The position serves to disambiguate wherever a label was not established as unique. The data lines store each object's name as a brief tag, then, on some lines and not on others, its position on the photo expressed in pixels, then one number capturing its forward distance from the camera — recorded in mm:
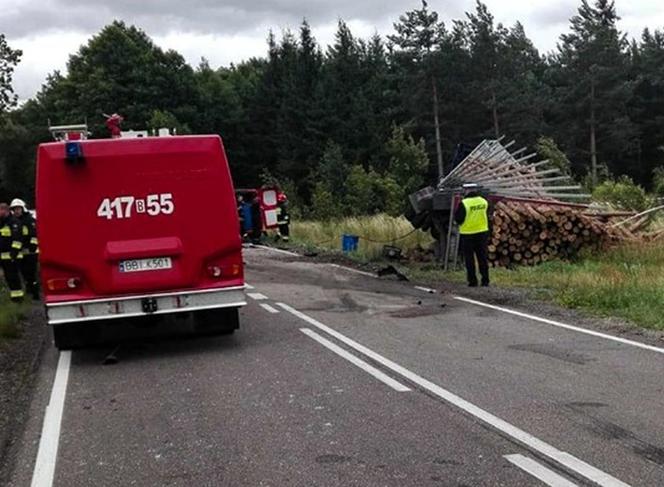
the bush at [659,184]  40531
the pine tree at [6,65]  18341
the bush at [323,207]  39025
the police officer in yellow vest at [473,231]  14930
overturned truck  17625
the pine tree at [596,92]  66375
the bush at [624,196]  25922
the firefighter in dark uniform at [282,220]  29547
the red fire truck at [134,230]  9047
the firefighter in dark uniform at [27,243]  14828
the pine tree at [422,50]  64875
